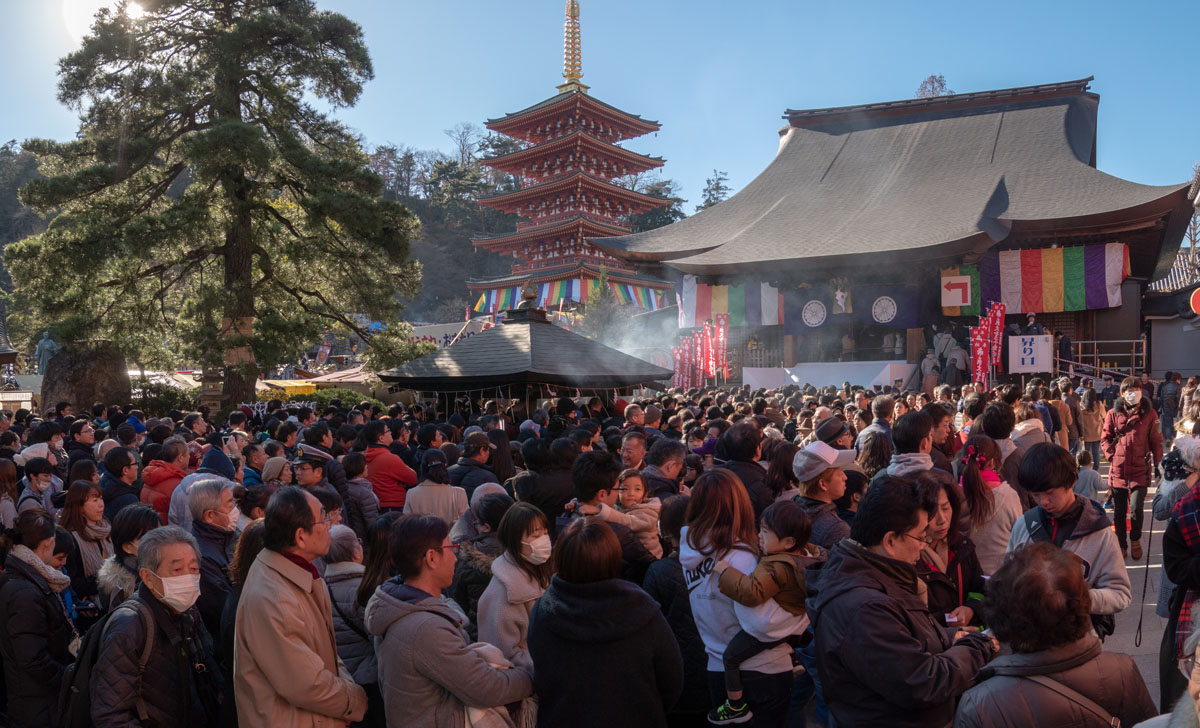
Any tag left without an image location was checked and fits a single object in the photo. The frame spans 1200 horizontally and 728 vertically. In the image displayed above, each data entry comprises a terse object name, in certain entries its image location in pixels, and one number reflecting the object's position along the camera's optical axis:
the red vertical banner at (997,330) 15.56
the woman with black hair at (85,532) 3.66
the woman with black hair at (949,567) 2.53
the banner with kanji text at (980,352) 15.34
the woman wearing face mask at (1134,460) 6.02
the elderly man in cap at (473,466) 4.64
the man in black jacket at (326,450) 4.61
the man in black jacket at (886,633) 1.92
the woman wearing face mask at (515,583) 2.53
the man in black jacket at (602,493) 3.24
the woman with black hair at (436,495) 4.23
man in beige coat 2.21
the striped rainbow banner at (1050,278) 18.16
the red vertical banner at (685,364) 18.81
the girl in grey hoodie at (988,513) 3.29
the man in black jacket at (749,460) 3.87
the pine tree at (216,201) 12.29
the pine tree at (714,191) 46.16
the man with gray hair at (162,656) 2.34
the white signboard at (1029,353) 16.25
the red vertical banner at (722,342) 18.66
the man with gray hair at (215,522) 3.23
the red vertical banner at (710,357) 18.59
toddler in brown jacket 2.49
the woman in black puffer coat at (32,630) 2.87
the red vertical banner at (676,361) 19.06
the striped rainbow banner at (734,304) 21.44
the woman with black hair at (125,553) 2.90
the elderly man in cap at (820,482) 3.08
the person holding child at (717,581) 2.62
